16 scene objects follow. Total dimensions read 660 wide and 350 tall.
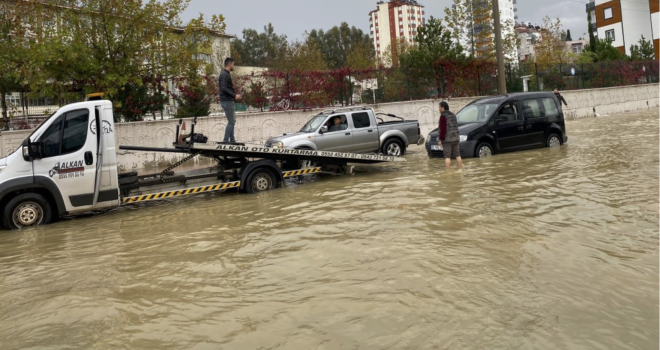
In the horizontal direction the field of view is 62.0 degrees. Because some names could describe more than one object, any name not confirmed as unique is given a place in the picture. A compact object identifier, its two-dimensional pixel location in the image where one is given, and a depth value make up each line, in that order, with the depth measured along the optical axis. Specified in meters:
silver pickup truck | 14.73
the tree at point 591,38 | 55.01
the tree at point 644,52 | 50.34
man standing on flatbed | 12.04
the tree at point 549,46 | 51.50
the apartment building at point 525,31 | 128.62
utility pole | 22.16
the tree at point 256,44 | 81.94
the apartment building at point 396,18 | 146.62
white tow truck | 9.63
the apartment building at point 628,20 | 63.94
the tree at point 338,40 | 90.06
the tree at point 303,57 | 48.94
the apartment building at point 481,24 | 37.66
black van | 15.25
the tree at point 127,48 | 17.66
